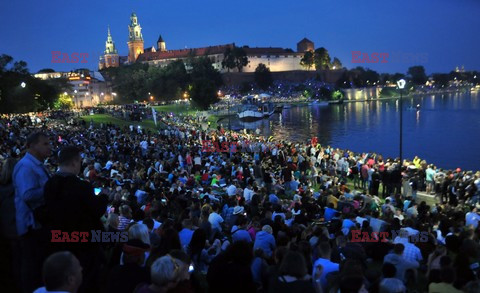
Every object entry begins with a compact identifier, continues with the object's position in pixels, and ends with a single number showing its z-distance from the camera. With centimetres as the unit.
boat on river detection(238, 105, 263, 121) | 8325
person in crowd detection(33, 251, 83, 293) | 296
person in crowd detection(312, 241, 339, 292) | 562
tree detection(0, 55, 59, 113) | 5028
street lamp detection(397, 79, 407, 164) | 1741
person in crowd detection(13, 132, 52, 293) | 431
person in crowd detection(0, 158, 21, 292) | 459
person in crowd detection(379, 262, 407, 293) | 464
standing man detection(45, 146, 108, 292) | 397
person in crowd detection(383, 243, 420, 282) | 598
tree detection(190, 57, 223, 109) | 7356
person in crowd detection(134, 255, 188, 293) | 369
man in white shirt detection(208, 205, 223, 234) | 812
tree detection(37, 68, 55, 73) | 17650
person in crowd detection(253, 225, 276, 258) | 668
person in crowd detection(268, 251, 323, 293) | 406
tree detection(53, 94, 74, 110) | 8039
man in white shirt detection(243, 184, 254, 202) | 1182
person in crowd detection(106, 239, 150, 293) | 407
